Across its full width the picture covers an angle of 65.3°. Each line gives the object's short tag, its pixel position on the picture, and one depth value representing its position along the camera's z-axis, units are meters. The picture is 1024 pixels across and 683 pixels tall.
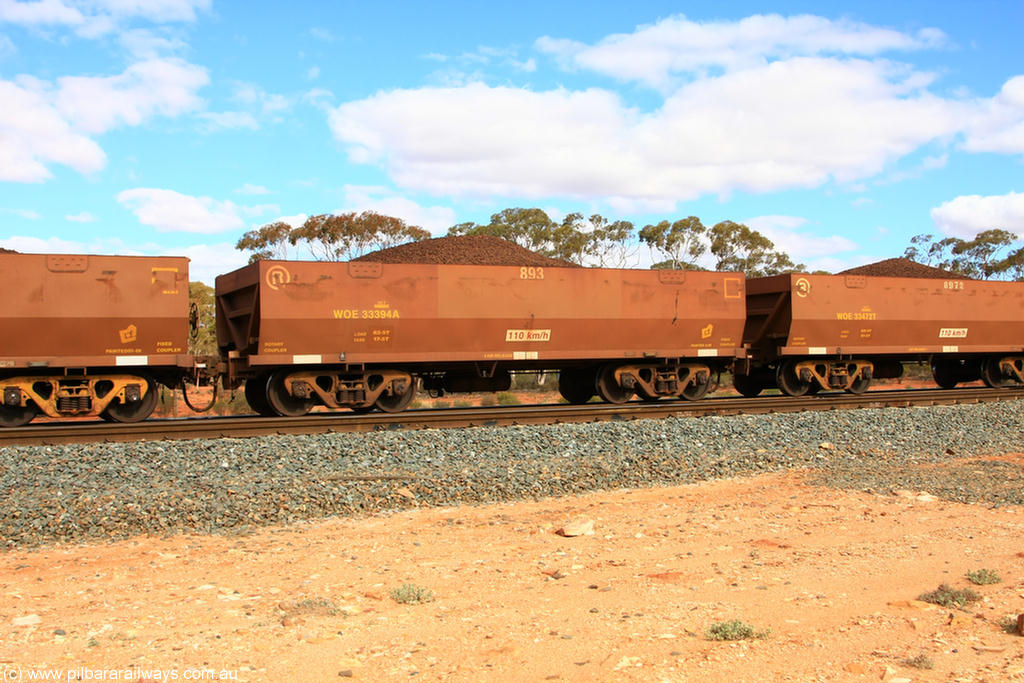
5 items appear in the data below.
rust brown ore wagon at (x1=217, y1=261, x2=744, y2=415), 13.38
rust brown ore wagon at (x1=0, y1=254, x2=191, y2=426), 11.89
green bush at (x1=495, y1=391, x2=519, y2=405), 22.35
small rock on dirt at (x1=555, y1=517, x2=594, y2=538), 6.92
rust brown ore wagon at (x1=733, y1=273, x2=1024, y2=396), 17.17
